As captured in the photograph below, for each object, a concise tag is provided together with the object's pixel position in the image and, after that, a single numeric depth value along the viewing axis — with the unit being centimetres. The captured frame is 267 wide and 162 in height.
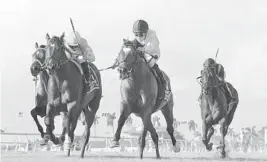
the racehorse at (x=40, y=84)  1622
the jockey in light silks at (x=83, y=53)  1733
